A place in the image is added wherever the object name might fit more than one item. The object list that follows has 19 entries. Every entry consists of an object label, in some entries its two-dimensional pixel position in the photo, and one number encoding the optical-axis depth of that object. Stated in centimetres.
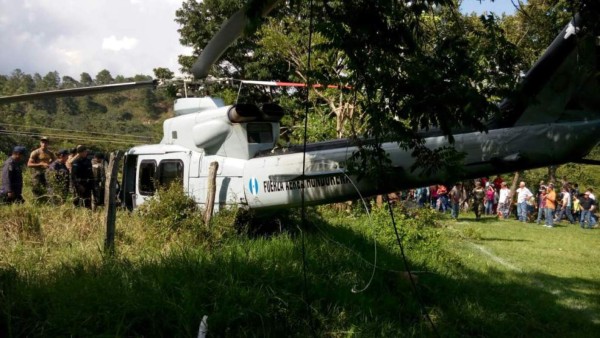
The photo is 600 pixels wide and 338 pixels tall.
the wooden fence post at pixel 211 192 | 664
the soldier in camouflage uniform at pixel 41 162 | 908
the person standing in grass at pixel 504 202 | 1952
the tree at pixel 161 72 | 2700
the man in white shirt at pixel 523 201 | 1802
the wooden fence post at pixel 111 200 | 539
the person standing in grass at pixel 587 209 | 1709
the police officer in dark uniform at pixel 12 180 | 818
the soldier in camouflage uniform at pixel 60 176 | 781
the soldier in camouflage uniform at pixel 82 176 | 859
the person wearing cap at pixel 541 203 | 1742
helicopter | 464
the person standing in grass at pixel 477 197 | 1759
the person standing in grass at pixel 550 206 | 1669
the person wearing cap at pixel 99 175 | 890
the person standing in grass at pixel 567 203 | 1839
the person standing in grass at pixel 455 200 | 1675
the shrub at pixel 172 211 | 659
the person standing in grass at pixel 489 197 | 2048
